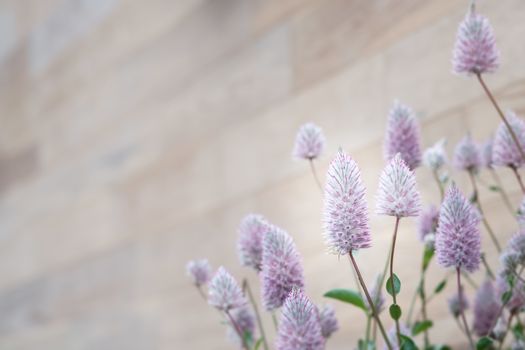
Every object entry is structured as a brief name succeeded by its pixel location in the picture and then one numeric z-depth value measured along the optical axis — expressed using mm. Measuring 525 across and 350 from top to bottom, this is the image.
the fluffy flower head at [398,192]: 914
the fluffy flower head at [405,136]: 1083
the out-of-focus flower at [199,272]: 1169
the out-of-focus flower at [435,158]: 1148
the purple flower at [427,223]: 1140
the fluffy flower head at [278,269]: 982
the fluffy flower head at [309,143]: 1150
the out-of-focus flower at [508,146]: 1065
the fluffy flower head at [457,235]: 944
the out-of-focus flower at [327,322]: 1113
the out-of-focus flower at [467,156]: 1164
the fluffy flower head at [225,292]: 1049
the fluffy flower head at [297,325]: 930
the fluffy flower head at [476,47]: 1047
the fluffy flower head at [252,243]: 1092
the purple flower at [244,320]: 1175
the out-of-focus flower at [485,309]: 1139
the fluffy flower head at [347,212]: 913
